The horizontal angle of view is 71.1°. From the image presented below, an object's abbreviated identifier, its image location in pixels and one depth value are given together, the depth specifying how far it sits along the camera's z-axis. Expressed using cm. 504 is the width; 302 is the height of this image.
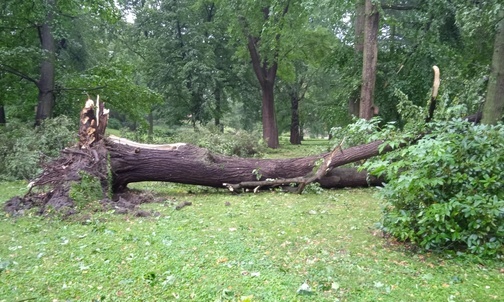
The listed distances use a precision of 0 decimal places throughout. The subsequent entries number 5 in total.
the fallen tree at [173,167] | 620
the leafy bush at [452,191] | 349
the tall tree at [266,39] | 1439
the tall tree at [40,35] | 1028
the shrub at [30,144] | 898
